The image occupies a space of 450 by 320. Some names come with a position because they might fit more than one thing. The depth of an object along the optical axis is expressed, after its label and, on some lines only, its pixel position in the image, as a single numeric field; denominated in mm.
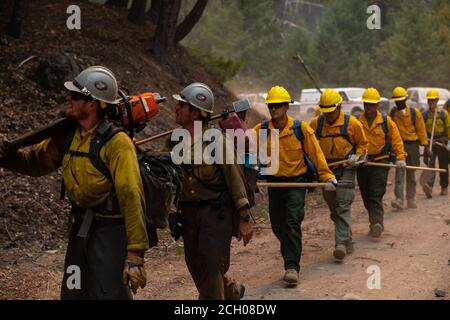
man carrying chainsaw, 5090
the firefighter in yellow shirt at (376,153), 11617
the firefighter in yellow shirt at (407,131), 14070
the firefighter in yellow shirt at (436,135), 15312
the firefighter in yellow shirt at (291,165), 8812
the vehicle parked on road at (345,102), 35156
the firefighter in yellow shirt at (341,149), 10219
